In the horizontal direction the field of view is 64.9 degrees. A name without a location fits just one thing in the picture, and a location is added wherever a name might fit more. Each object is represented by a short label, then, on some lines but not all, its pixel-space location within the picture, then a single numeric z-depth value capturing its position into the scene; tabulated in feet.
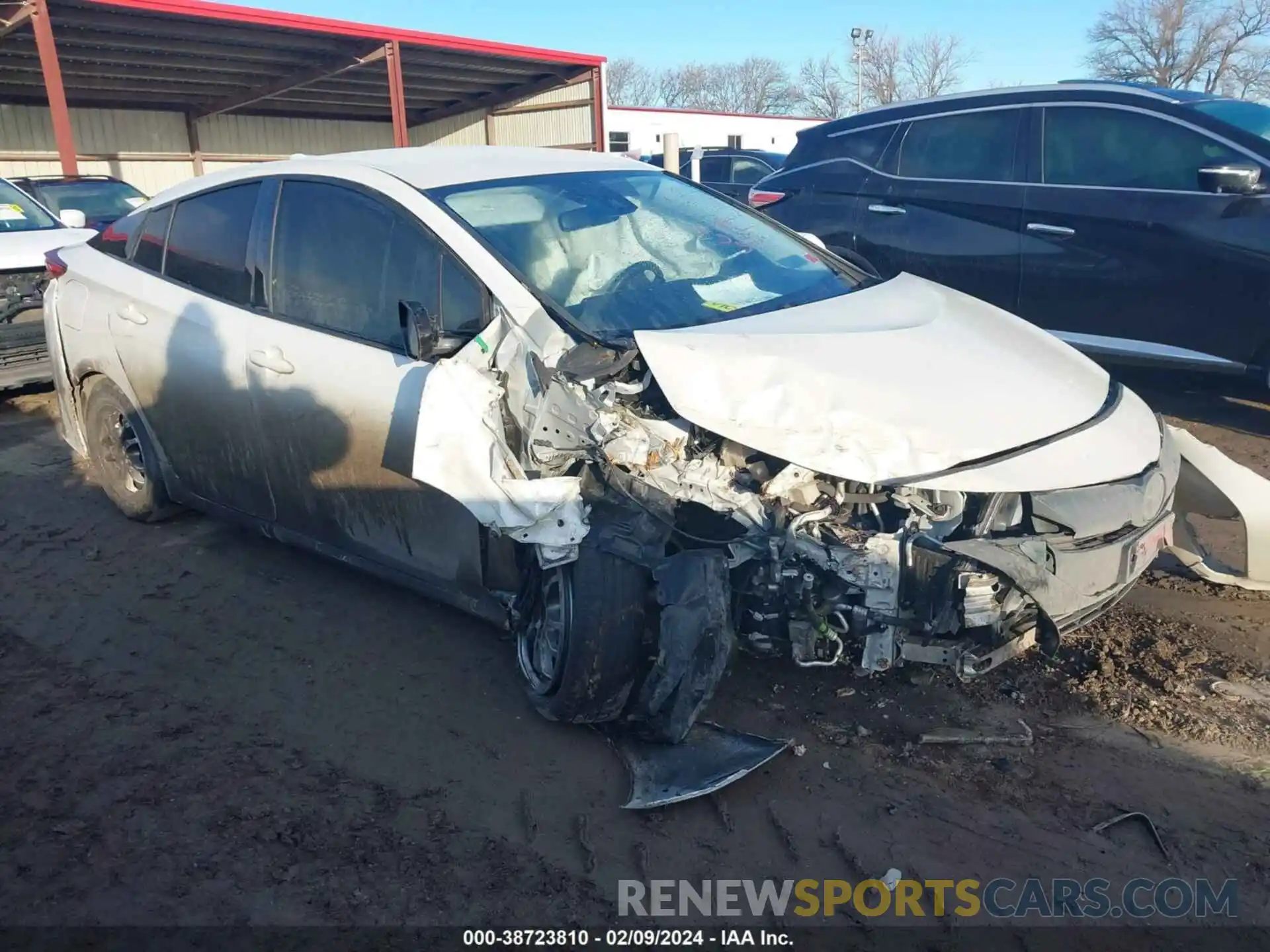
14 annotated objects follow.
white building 103.04
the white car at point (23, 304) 23.41
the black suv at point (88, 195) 33.99
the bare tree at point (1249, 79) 148.87
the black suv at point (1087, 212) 17.58
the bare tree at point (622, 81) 231.73
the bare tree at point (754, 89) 227.40
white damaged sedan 9.50
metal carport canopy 46.06
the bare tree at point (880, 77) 195.72
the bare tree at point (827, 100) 207.24
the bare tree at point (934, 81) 202.18
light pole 141.49
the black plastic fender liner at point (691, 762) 9.37
